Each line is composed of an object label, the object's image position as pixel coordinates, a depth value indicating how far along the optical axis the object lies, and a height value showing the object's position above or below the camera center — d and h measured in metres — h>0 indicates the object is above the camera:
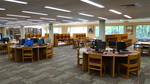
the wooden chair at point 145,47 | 8.18 -0.69
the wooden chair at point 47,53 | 6.94 -0.91
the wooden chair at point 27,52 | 6.11 -0.80
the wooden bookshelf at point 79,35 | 16.18 +0.31
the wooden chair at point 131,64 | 4.07 -0.94
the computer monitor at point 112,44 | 5.77 -0.33
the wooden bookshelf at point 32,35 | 16.83 +0.33
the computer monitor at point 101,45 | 4.91 -0.34
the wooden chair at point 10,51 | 6.64 -0.79
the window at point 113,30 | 16.39 +1.08
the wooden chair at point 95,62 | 4.16 -0.90
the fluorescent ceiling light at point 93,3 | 4.56 +1.38
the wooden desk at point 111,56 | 4.23 -0.80
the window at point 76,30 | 19.61 +1.26
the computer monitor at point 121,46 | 4.88 -0.36
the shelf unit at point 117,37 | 11.84 +0.02
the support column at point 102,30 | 10.98 +0.66
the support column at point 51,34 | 13.42 +0.31
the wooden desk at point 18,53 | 6.50 -0.85
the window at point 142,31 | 14.77 +0.77
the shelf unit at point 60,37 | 13.43 +0.03
